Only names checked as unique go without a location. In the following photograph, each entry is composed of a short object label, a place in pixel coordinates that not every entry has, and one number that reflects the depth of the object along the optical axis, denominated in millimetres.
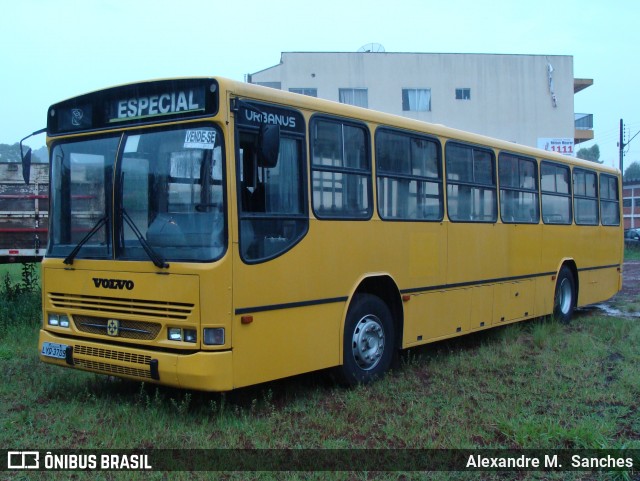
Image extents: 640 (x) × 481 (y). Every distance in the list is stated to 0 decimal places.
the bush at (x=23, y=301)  10641
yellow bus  5922
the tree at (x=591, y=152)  104262
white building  39625
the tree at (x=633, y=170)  102719
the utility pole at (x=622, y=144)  44294
